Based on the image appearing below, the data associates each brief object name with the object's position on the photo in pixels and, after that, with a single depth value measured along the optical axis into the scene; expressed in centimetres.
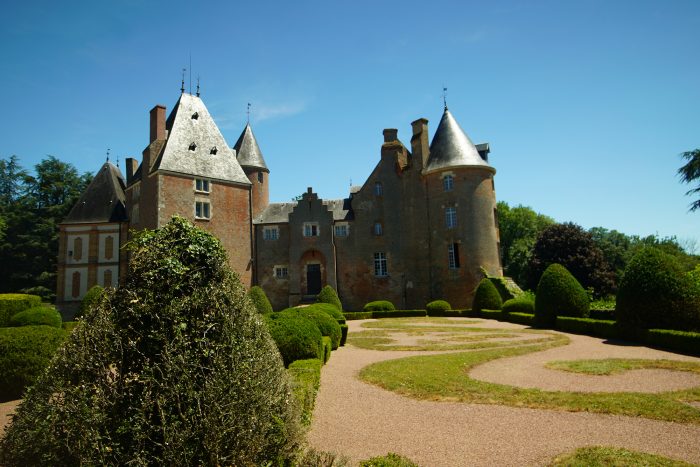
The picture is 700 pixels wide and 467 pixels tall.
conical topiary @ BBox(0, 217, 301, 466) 383
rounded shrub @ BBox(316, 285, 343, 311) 2852
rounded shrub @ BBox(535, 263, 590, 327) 2025
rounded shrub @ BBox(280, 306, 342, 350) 1398
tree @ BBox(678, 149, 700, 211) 2569
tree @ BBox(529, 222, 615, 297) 3778
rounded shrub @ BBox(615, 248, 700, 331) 1420
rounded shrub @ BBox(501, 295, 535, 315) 2505
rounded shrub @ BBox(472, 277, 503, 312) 2844
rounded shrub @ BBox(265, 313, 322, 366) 1034
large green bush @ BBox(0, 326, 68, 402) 988
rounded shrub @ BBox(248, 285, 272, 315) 2317
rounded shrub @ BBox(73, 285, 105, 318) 2126
